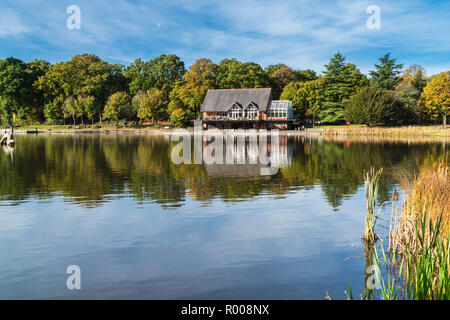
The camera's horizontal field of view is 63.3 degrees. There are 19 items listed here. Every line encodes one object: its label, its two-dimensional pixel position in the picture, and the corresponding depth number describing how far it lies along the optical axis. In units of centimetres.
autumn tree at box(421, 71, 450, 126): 6488
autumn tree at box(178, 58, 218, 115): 7769
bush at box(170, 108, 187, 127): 7242
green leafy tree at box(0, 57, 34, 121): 7550
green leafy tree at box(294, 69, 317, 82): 9212
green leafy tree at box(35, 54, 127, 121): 7925
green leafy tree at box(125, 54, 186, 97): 8606
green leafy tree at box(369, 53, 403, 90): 7406
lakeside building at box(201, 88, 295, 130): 7081
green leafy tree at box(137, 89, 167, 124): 7512
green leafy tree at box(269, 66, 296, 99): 8669
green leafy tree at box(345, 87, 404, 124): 6116
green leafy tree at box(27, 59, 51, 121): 8038
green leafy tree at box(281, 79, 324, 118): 7488
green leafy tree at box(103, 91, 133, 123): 7512
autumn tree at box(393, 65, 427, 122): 6656
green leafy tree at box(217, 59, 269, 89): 8138
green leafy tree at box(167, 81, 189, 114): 7594
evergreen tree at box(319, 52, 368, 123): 7062
